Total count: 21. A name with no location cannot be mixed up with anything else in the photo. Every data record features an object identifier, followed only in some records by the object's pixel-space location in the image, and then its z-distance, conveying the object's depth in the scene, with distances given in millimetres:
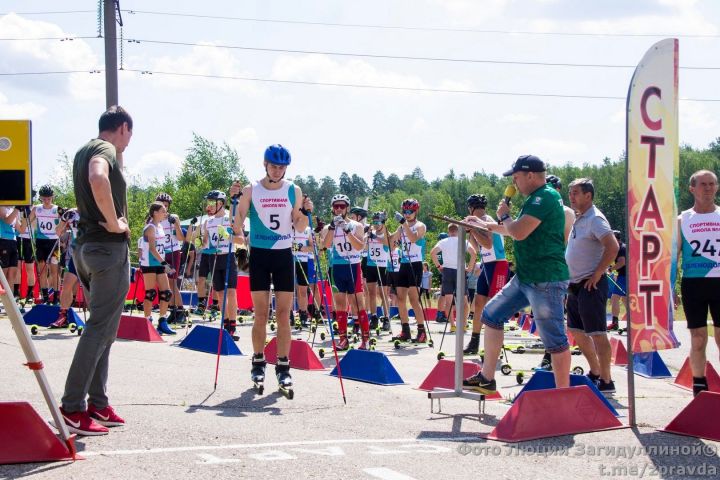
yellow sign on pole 5508
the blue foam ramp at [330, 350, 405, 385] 9688
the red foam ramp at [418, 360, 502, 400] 8484
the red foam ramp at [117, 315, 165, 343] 13539
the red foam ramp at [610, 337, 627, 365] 12000
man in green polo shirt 7207
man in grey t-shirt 8719
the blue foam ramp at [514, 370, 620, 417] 7539
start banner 6848
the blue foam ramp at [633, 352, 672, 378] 11133
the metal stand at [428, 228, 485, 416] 7395
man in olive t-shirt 6273
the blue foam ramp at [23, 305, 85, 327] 14845
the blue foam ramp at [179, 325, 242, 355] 12070
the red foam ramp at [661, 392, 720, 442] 6621
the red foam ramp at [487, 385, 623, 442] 6457
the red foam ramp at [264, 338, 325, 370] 10696
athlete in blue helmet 8836
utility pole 21453
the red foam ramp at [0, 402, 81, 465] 5414
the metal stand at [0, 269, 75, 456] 5352
